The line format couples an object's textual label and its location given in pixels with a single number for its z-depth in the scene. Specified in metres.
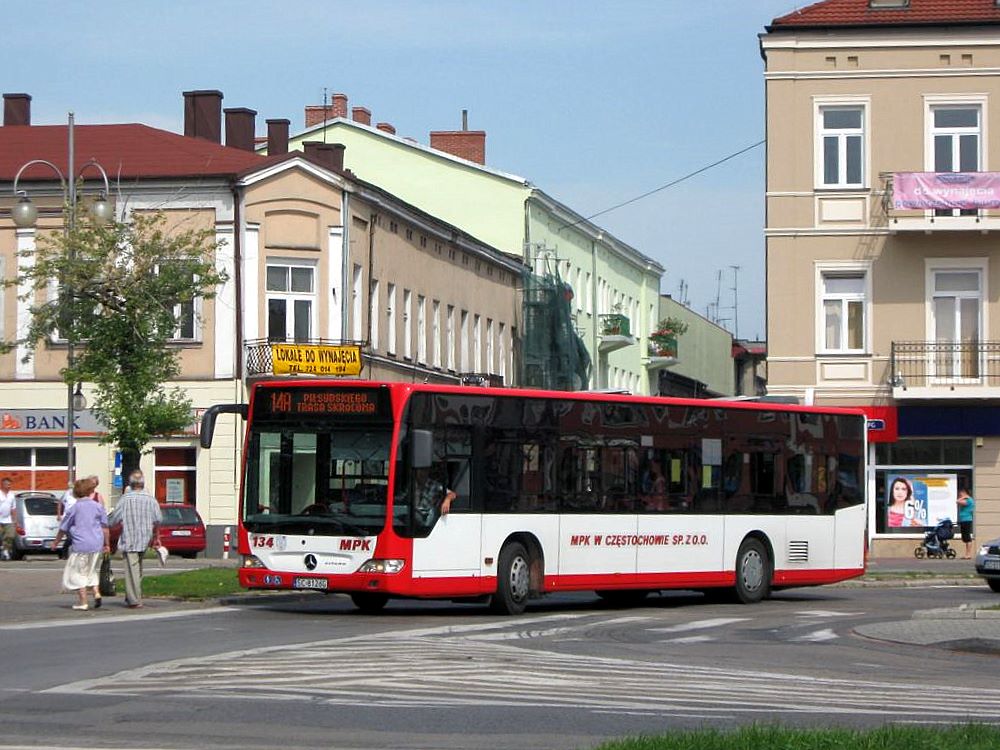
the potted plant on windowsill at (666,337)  88.62
